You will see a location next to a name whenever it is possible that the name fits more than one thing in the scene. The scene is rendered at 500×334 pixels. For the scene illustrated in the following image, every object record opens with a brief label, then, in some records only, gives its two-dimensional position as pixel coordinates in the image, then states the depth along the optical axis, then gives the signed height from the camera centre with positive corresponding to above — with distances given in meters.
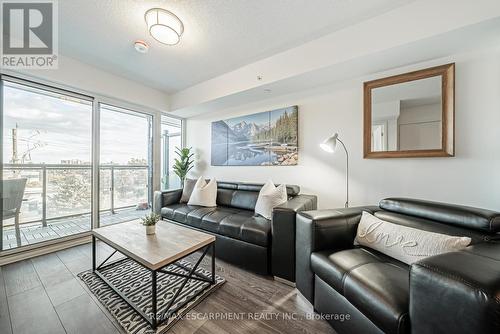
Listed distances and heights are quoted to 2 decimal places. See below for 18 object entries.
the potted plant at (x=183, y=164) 3.77 +0.04
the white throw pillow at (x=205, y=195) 2.86 -0.44
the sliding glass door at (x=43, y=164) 2.20 +0.03
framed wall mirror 1.77 +0.54
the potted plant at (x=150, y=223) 1.79 -0.55
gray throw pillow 3.17 -0.41
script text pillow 1.11 -0.48
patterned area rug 1.32 -1.07
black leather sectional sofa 1.72 -0.66
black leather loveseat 0.67 -0.53
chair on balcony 2.16 -0.40
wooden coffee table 1.32 -0.66
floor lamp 2.03 +0.24
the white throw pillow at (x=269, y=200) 2.19 -0.40
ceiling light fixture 1.67 +1.32
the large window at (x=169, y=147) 3.96 +0.42
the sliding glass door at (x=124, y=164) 3.02 +0.03
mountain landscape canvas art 2.77 +0.44
